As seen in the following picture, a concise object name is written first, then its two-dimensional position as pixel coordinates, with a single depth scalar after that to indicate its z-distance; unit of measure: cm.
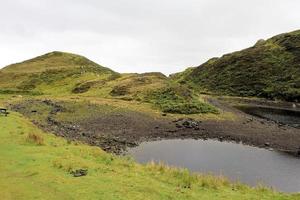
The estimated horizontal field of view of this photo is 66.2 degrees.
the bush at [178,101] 5408
